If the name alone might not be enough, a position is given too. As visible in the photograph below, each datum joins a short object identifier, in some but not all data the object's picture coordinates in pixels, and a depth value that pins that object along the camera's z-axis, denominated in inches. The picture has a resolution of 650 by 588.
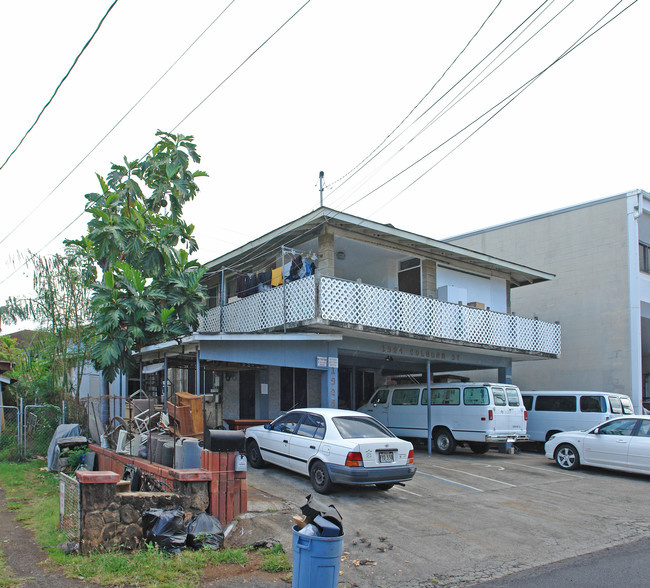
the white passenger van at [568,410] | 655.1
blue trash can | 201.8
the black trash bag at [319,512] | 207.6
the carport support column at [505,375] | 802.8
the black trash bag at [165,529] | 271.9
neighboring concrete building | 832.3
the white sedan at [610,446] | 510.6
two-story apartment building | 567.5
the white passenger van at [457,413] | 605.3
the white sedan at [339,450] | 393.7
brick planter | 311.7
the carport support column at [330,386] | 562.3
